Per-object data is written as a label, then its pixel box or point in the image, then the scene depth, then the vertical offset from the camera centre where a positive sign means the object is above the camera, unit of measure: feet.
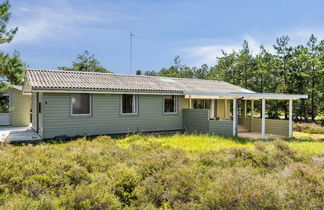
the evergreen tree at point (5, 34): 43.55 +13.15
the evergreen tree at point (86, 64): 121.49 +19.93
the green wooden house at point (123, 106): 36.04 -0.86
